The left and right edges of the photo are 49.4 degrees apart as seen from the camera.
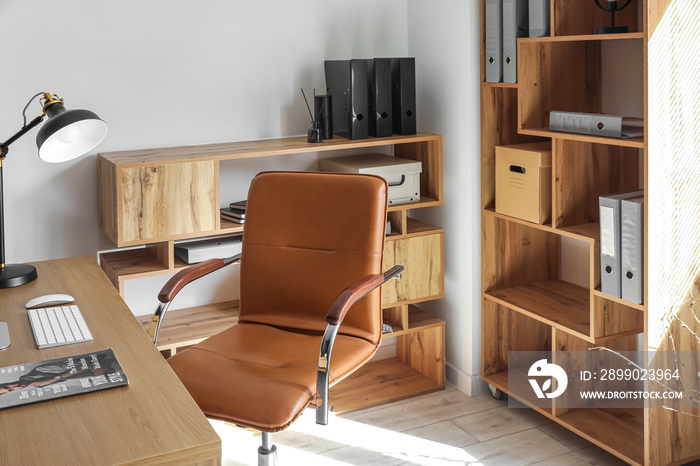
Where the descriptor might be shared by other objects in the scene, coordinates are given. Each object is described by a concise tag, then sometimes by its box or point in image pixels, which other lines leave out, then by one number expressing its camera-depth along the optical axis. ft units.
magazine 5.11
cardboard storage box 9.62
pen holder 10.56
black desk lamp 6.82
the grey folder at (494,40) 9.92
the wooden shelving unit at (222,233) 9.34
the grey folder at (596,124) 8.21
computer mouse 7.08
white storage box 10.63
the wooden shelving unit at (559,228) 9.06
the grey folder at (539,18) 9.17
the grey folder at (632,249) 8.09
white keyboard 6.20
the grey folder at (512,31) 9.62
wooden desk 4.36
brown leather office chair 7.33
